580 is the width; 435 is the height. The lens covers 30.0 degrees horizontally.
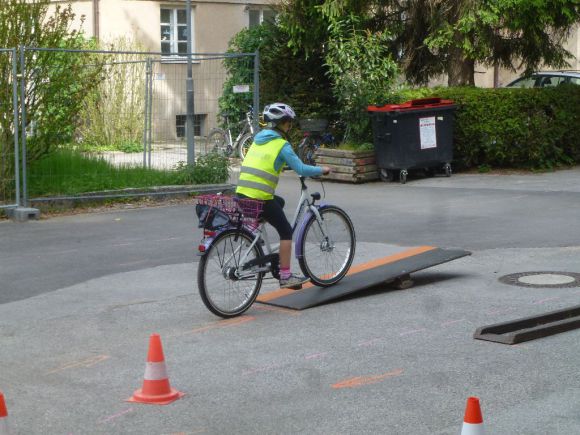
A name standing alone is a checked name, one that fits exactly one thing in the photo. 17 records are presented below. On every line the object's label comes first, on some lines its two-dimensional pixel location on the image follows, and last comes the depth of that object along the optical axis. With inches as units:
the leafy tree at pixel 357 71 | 762.8
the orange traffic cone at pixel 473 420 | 169.8
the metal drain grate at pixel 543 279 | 382.3
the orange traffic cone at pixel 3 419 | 190.1
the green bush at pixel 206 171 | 651.5
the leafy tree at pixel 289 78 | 847.7
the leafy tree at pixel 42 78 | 574.9
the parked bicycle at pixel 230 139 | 696.0
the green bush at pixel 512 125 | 750.5
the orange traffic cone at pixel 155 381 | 251.1
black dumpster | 723.4
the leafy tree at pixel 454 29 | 761.0
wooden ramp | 363.6
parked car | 976.9
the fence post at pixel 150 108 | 661.9
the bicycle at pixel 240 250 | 339.3
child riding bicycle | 353.7
